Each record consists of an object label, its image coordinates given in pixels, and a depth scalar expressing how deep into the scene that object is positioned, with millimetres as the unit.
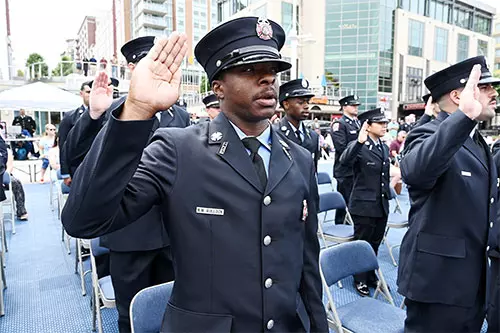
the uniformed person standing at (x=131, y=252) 2197
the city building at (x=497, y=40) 59656
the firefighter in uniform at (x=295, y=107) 4496
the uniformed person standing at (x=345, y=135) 5502
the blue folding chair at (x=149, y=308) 1782
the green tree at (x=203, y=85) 41453
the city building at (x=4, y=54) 25375
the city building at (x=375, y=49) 36594
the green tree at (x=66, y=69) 23766
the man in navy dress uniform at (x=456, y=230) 1964
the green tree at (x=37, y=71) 22259
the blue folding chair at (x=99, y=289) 2531
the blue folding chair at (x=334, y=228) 4031
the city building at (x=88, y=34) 89312
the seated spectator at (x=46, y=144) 8766
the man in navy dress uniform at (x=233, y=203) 1166
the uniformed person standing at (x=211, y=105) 4602
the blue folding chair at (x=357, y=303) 2262
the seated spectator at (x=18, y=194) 6020
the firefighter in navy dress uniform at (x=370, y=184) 3904
